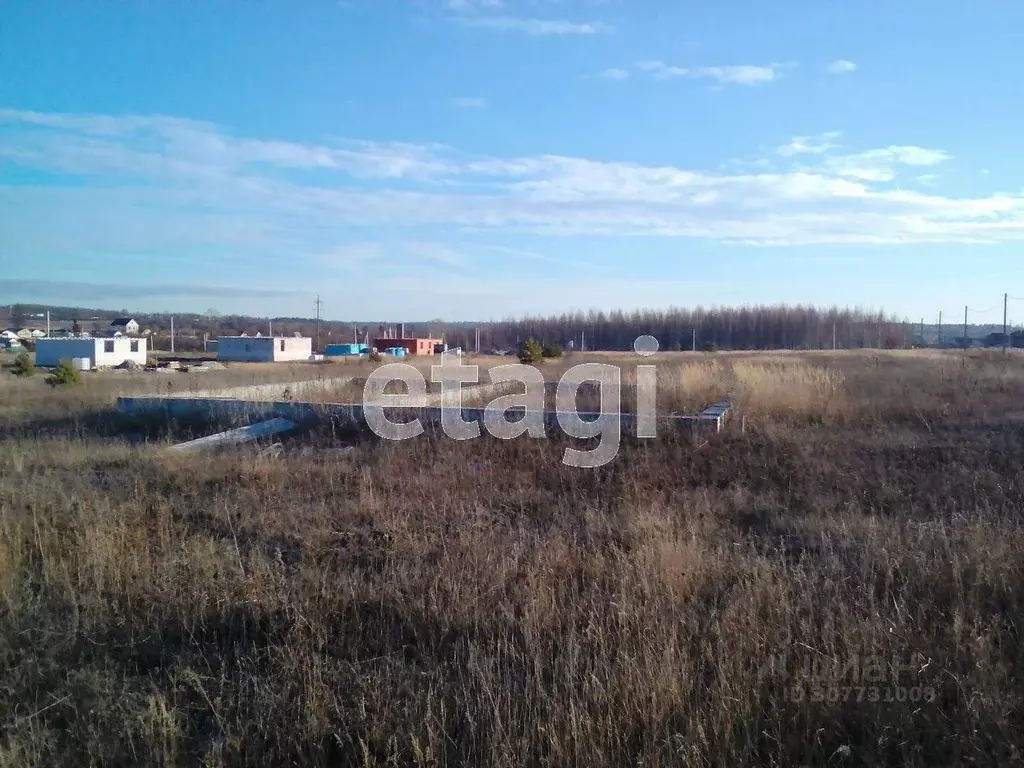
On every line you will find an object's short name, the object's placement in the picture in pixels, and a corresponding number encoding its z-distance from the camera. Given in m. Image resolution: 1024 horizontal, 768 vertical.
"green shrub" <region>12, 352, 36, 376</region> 24.43
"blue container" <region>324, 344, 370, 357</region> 58.22
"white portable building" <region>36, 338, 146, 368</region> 43.25
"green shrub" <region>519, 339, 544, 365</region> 26.82
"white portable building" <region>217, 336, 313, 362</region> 52.16
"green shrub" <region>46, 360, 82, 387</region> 18.56
